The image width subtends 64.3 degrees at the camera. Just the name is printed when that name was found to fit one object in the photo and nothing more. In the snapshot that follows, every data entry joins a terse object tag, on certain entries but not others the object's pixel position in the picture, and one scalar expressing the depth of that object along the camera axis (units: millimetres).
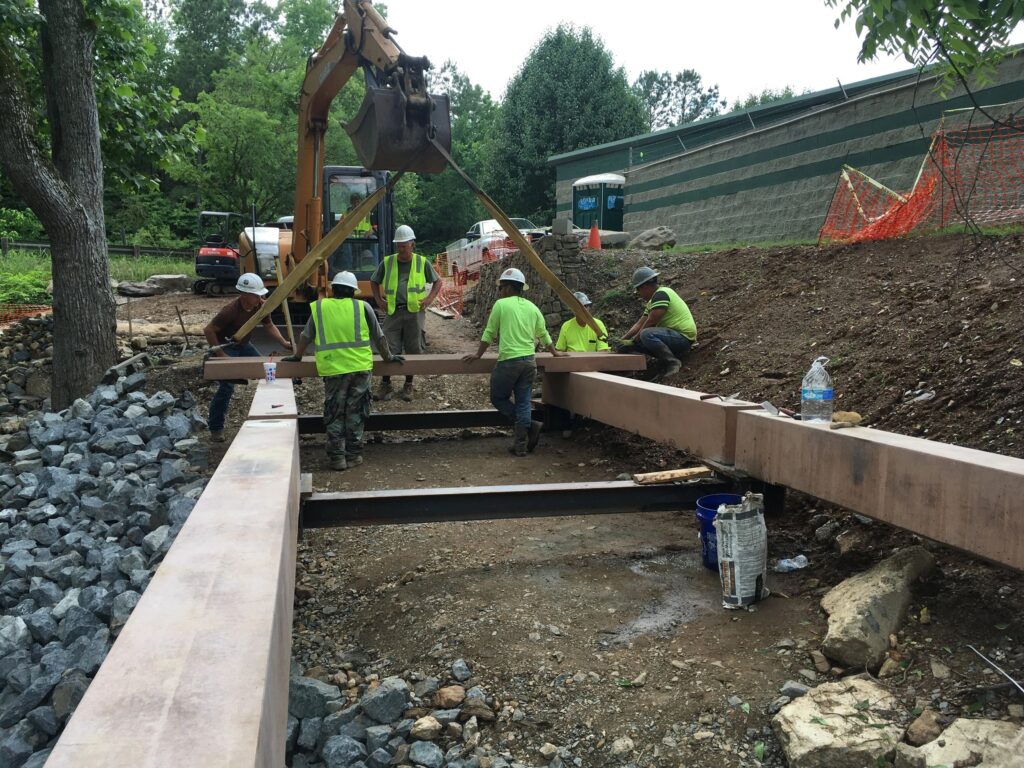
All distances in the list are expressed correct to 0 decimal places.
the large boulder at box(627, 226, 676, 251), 14789
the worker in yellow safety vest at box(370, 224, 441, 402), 9023
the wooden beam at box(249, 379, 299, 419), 5418
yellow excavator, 6457
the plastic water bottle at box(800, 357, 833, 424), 4387
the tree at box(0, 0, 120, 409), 8812
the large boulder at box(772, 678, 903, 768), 2773
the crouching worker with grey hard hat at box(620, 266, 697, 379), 8438
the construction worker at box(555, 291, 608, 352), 8844
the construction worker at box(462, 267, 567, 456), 7309
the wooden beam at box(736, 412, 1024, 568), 3188
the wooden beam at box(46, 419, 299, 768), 1581
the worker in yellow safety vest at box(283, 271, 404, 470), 6992
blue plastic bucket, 4552
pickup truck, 19812
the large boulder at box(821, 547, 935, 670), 3318
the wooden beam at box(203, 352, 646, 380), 7445
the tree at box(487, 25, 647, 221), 35094
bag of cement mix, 3969
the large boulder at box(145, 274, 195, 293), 23984
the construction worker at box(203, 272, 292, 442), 7980
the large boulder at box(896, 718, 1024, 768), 2521
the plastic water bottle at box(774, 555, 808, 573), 4430
